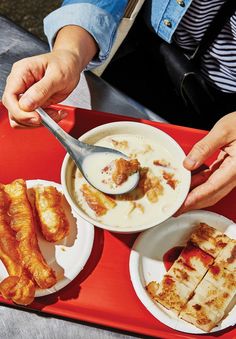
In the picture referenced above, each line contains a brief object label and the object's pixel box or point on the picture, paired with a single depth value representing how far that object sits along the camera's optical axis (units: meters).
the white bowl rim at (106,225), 1.14
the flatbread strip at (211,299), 1.16
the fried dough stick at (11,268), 1.17
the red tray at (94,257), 1.21
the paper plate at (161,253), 1.18
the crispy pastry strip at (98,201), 1.18
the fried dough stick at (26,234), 1.19
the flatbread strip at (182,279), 1.19
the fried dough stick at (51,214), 1.26
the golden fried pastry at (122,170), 1.17
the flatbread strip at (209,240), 1.26
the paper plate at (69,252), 1.24
